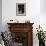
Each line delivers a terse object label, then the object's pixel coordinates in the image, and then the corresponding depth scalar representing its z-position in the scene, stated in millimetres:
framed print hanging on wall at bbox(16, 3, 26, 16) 5596
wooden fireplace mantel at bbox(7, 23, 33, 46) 5414
